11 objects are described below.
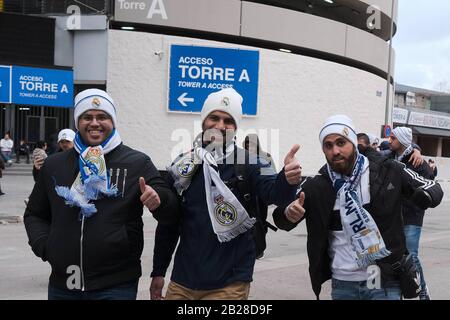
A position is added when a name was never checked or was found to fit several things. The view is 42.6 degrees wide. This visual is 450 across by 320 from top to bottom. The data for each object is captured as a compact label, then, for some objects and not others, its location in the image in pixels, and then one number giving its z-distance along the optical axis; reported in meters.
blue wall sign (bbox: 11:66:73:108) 22.45
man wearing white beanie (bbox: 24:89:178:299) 3.06
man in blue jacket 3.19
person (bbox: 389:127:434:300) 6.06
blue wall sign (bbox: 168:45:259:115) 23.33
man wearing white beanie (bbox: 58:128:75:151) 7.29
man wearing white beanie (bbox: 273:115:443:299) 3.32
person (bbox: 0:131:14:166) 22.77
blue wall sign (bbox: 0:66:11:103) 22.20
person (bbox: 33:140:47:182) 5.04
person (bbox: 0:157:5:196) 16.13
